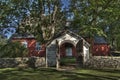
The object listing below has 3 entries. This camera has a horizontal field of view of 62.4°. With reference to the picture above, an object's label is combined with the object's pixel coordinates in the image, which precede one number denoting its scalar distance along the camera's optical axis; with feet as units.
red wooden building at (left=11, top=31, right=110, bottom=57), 63.47
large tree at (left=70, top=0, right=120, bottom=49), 39.26
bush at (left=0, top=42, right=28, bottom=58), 44.48
